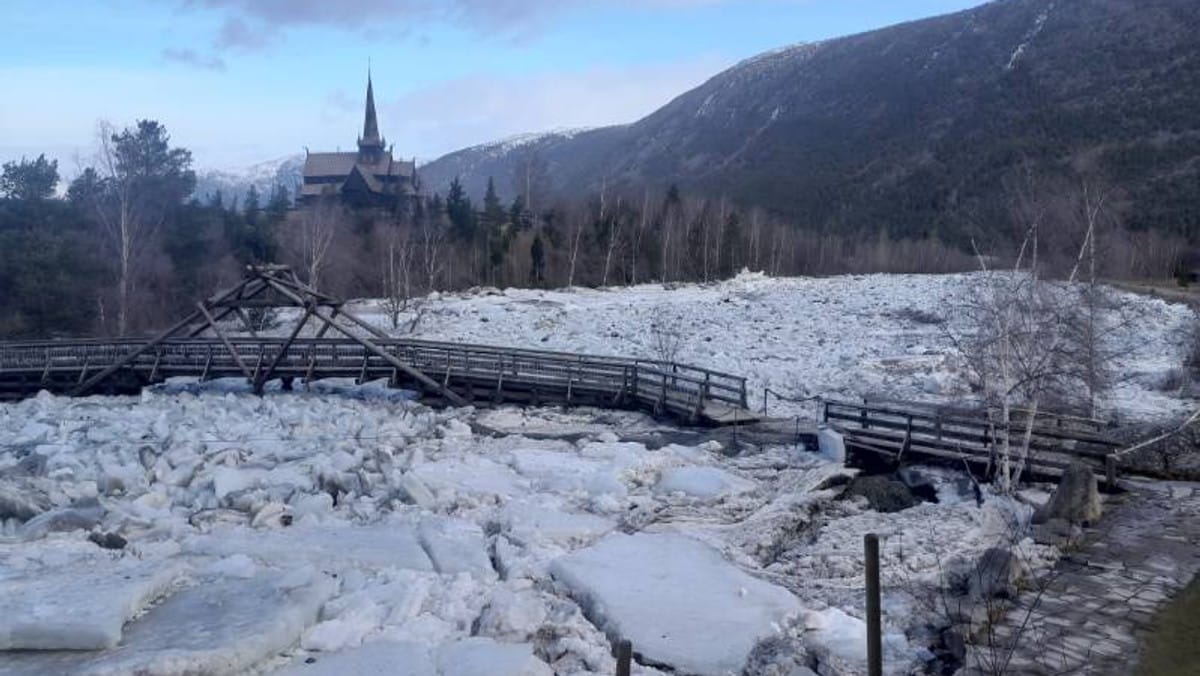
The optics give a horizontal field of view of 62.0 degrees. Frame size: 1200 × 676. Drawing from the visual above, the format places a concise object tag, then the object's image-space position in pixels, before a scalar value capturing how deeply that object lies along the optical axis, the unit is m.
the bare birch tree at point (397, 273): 39.97
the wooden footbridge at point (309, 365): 24.81
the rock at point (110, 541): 13.56
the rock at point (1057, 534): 13.38
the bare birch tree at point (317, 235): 40.79
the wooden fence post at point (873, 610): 5.31
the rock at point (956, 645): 9.99
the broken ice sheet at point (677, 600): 10.76
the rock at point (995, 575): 11.34
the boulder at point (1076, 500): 14.19
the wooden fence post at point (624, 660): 5.16
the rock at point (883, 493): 15.98
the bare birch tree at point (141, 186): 43.44
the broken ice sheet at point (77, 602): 10.45
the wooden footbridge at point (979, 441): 16.05
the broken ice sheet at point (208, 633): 9.98
